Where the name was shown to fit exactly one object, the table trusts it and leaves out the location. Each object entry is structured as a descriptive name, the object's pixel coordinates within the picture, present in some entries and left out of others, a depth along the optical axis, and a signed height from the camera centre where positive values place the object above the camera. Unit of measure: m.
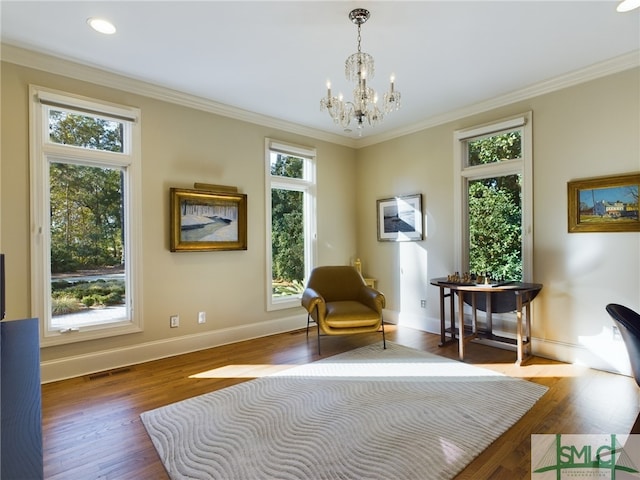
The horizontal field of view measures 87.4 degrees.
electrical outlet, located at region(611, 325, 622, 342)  2.92 -0.85
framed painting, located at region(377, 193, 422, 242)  4.48 +0.30
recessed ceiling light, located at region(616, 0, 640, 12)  2.19 +1.54
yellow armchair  3.47 -0.71
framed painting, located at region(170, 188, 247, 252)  3.51 +0.25
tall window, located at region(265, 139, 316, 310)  4.34 +0.28
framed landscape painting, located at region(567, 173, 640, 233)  2.86 +0.30
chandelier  2.29 +1.03
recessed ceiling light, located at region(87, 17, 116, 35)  2.36 +1.58
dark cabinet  0.69 -0.45
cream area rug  1.77 -1.19
